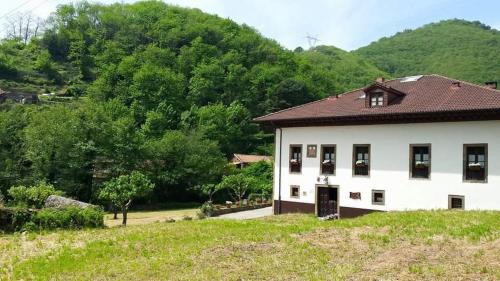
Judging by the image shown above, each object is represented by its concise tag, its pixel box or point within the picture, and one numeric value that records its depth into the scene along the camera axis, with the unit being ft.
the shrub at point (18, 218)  60.23
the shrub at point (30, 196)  72.33
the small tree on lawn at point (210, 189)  142.74
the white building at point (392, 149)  71.56
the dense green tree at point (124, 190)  94.43
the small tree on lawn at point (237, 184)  136.67
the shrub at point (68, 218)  61.26
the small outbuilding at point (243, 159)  196.92
